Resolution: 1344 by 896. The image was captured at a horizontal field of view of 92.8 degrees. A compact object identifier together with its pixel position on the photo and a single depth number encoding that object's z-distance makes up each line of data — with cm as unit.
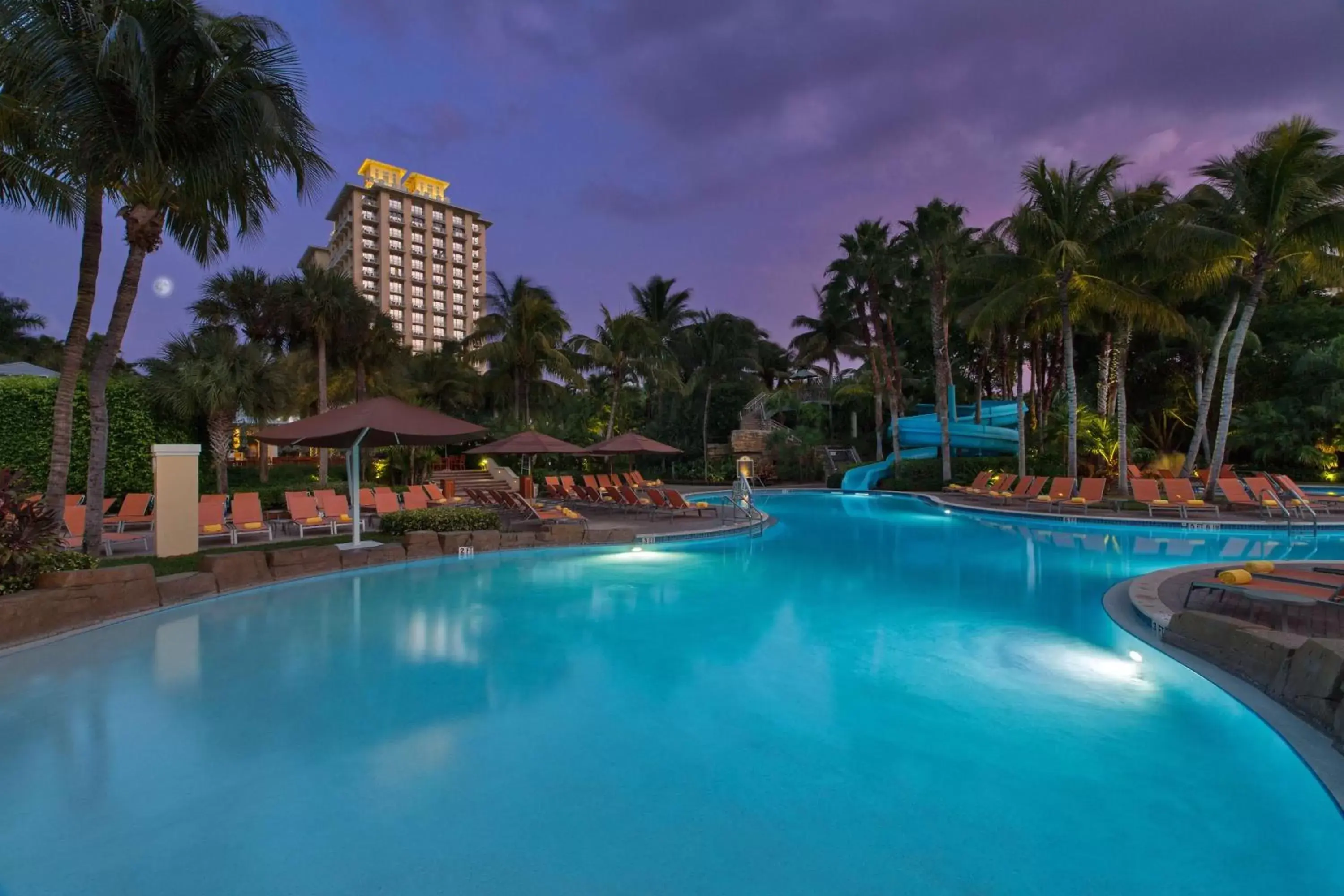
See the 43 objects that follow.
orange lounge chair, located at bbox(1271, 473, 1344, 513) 1336
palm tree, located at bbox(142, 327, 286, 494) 1438
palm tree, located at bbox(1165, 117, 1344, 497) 1326
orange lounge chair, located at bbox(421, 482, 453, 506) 1523
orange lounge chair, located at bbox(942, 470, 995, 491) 1842
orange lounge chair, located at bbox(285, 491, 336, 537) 1180
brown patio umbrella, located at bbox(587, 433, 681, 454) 1870
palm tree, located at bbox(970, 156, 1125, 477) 1592
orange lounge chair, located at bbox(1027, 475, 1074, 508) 1547
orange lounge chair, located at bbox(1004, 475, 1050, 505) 1608
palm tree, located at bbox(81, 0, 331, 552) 738
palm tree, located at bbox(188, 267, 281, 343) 1803
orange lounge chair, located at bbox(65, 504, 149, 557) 941
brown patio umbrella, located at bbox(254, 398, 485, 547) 940
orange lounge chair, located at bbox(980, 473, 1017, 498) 1689
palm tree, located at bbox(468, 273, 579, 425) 2417
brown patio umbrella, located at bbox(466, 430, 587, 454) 1691
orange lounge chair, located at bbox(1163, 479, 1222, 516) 1393
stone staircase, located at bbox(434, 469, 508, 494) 2208
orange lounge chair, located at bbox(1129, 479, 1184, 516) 1412
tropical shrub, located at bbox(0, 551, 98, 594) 604
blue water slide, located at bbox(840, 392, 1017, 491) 2395
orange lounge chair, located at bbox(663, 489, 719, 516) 1435
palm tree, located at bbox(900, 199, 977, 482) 2109
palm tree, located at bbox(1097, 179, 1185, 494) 1539
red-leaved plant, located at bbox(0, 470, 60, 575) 598
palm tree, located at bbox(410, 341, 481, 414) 2909
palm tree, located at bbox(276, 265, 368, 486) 1803
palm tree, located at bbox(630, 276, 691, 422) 3488
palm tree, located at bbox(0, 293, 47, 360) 2809
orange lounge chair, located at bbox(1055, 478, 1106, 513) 1509
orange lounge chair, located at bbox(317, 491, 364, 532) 1220
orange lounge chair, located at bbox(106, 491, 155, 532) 1151
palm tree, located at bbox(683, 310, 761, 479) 3225
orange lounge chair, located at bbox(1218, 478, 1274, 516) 1412
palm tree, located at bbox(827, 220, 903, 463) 2284
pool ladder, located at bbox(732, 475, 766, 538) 1398
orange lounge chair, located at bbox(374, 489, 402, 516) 1309
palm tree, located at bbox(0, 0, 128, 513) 691
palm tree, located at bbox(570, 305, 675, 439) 2566
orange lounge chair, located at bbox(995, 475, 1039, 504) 1634
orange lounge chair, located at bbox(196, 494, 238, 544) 1064
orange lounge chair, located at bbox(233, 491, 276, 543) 1115
